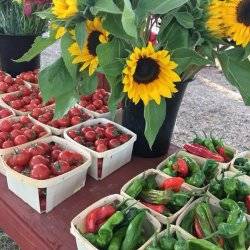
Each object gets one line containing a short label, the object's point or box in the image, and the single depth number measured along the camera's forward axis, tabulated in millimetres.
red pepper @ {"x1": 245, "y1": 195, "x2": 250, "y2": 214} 852
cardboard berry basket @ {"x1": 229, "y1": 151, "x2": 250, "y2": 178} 955
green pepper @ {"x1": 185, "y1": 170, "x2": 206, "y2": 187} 878
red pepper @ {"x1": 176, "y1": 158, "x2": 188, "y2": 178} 914
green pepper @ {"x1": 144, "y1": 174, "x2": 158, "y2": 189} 880
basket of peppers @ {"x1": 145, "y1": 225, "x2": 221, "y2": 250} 687
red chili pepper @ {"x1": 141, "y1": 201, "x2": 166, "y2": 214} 807
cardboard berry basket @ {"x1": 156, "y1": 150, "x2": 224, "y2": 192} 945
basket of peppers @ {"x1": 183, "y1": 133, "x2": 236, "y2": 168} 992
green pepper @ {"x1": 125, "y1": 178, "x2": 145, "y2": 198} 845
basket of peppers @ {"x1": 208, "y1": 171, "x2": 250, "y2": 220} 853
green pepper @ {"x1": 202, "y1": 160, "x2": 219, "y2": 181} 927
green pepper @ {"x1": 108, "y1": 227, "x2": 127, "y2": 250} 737
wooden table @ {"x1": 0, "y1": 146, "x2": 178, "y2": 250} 801
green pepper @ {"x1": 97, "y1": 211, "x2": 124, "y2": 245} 736
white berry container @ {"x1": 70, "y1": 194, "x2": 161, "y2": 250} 721
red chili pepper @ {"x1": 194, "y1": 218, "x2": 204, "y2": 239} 768
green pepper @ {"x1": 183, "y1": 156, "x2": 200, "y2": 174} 922
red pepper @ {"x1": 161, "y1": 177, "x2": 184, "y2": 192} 860
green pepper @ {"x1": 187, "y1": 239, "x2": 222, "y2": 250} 682
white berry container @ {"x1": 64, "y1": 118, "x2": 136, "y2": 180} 935
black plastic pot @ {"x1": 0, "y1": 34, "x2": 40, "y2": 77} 1386
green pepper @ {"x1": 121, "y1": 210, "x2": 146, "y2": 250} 741
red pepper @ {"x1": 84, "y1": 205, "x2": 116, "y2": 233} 764
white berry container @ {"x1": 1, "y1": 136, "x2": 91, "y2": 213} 820
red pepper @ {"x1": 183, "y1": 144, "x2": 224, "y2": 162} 984
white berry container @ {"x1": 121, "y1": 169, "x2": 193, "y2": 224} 784
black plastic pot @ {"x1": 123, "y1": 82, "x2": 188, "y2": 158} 958
